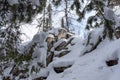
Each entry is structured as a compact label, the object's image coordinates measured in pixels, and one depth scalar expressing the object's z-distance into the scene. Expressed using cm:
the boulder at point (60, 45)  1366
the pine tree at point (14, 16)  512
